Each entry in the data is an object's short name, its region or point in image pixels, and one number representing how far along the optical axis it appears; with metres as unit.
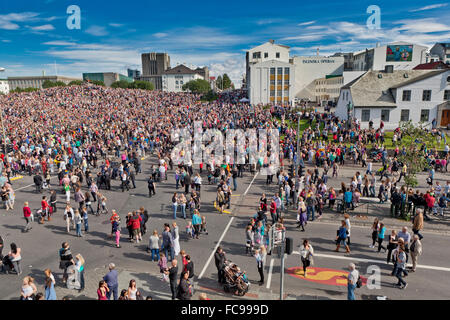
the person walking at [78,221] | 14.56
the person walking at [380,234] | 13.17
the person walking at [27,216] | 15.17
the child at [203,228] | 15.06
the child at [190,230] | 14.59
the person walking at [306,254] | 11.41
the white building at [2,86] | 195.77
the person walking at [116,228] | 13.80
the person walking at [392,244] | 12.23
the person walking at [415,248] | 11.44
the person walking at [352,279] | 9.58
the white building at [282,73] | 73.62
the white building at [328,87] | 88.31
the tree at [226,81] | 168.68
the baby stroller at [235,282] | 10.47
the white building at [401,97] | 38.44
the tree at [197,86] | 134.00
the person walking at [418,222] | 13.55
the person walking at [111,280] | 9.63
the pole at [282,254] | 9.09
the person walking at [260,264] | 10.98
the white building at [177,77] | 169.56
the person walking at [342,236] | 13.11
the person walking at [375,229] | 13.48
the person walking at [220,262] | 10.88
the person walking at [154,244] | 12.40
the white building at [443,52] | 112.23
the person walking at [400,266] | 10.82
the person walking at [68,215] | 15.05
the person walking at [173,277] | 9.99
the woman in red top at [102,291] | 8.91
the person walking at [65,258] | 11.02
